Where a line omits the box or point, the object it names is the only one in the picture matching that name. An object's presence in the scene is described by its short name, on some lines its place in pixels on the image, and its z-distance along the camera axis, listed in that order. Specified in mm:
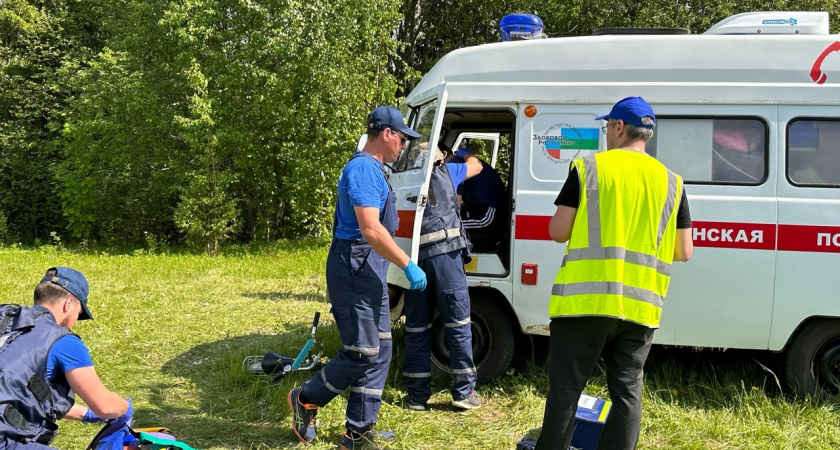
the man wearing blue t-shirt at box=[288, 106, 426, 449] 3660
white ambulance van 4352
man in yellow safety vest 2908
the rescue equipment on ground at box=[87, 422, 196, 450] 2869
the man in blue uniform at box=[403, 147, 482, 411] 4535
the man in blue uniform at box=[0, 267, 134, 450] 2541
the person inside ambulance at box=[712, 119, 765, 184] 4473
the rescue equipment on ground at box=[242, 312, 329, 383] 4980
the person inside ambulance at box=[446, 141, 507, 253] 5234
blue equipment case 3660
